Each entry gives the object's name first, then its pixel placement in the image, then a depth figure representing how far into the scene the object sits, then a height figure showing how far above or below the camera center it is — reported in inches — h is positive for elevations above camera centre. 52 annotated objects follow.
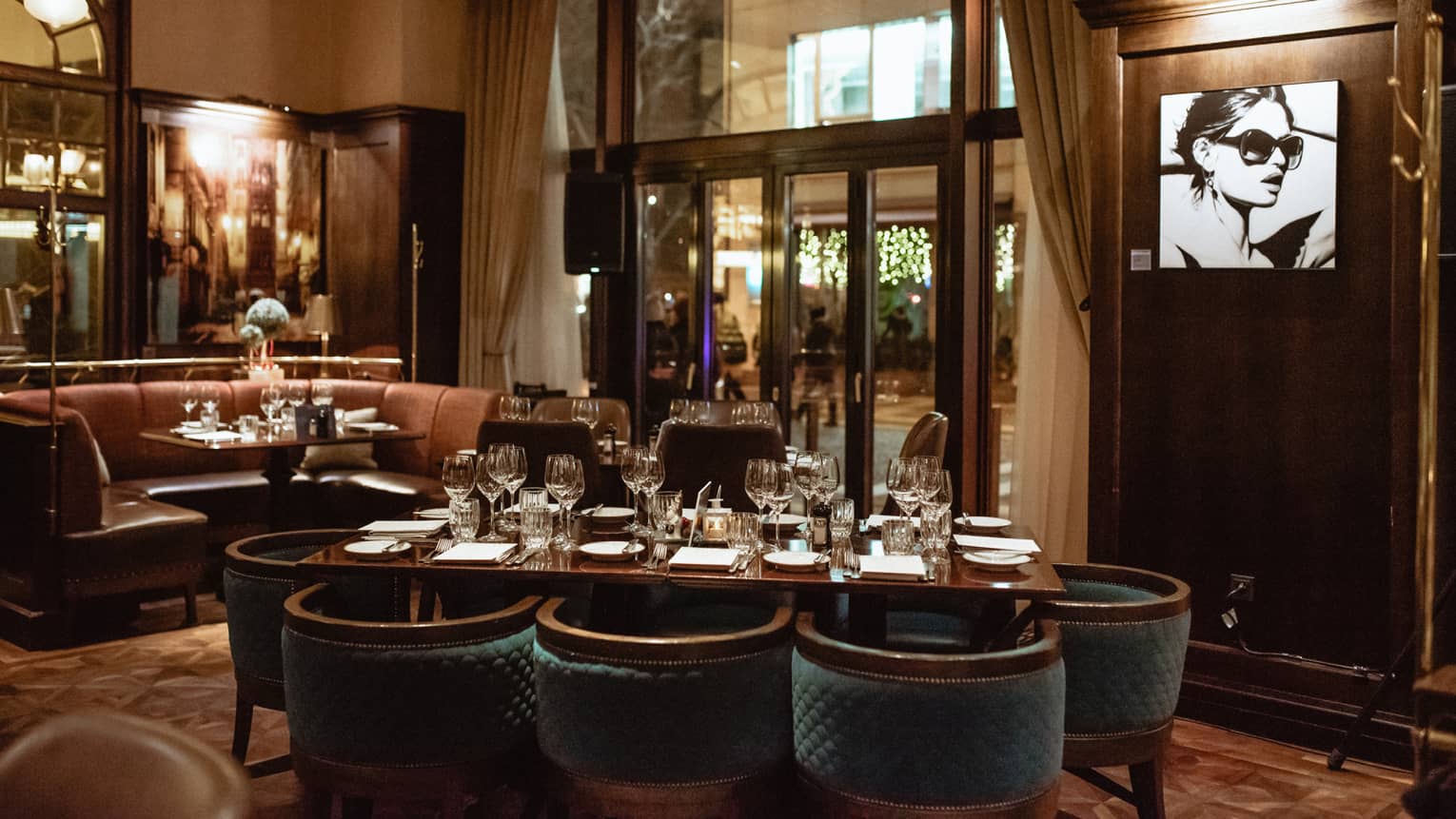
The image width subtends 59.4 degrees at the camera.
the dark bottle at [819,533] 140.9 -18.7
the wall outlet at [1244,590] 178.1 -30.4
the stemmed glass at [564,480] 142.3 -13.0
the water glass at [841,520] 139.9 -16.8
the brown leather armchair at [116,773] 46.4 -15.8
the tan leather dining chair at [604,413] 250.4 -9.6
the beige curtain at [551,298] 340.5 +17.9
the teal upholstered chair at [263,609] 139.9 -28.1
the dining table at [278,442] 248.7 -16.1
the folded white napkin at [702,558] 127.2 -19.6
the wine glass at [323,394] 267.1 -6.8
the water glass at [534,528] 136.3 -17.6
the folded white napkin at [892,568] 122.0 -19.5
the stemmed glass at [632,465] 149.0 -11.7
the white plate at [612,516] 155.4 -18.6
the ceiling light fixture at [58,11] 298.4 +82.1
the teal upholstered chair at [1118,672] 125.2 -29.9
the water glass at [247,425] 261.0 -13.2
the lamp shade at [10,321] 290.8 +8.9
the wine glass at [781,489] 140.9 -13.6
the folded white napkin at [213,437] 253.0 -15.2
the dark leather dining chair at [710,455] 171.3 -12.1
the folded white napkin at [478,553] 130.0 -19.6
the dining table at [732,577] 120.4 -20.5
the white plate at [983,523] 155.9 -19.0
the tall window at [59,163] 299.3 +47.3
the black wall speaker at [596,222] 310.2 +34.8
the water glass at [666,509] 139.8 -15.8
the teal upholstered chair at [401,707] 116.0 -31.6
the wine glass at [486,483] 147.8 -13.9
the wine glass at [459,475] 143.3 -12.6
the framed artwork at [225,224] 322.3 +36.3
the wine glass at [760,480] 140.4 -12.6
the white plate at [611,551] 131.7 -19.4
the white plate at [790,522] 152.4 -18.7
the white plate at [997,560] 128.2 -19.5
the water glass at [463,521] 141.3 -17.7
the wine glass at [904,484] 137.5 -12.7
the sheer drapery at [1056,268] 228.7 +18.3
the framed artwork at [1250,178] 169.9 +26.6
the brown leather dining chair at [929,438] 179.8 -10.0
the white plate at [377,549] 131.9 -19.6
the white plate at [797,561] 126.4 -19.5
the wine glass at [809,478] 147.3 -12.9
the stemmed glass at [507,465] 147.8 -11.8
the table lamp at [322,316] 333.4 +12.1
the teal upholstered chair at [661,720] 109.7 -31.0
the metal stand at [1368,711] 155.6 -41.5
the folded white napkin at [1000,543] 140.1 -19.6
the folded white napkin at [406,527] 145.6 -19.0
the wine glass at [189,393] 285.3 -7.2
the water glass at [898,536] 136.3 -18.2
